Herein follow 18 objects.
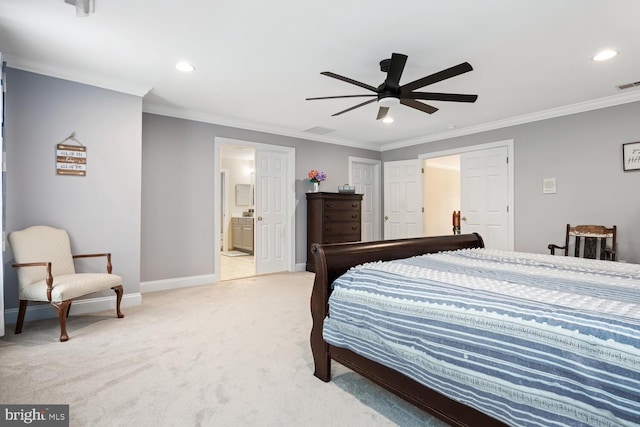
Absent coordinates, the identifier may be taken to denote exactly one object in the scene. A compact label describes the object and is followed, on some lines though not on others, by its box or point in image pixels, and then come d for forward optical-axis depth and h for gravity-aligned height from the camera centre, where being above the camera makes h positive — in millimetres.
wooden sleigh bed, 1328 -778
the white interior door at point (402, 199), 6129 +303
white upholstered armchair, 2604 -564
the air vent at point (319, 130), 5395 +1461
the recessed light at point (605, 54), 2795 +1437
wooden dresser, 5410 -70
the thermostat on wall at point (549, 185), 4402 +406
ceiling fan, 2408 +1083
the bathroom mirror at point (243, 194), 8586 +536
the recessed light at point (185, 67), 3060 +1445
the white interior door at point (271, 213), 5344 +16
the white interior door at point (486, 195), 4941 +312
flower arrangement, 5602 +670
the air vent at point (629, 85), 3494 +1436
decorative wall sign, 3189 +560
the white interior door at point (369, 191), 6625 +485
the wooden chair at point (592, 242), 3727 -332
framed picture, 3725 +694
